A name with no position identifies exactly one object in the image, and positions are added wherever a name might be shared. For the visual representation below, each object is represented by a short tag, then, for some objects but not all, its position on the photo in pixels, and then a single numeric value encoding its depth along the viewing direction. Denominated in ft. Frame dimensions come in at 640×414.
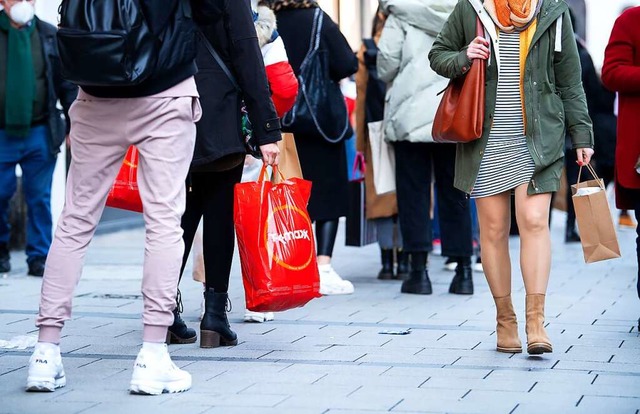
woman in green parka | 32.99
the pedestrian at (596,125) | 66.37
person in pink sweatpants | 27.60
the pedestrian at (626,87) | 37.21
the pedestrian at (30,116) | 52.04
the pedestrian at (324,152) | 46.38
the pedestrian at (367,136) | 51.42
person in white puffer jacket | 46.19
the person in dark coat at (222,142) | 32.12
